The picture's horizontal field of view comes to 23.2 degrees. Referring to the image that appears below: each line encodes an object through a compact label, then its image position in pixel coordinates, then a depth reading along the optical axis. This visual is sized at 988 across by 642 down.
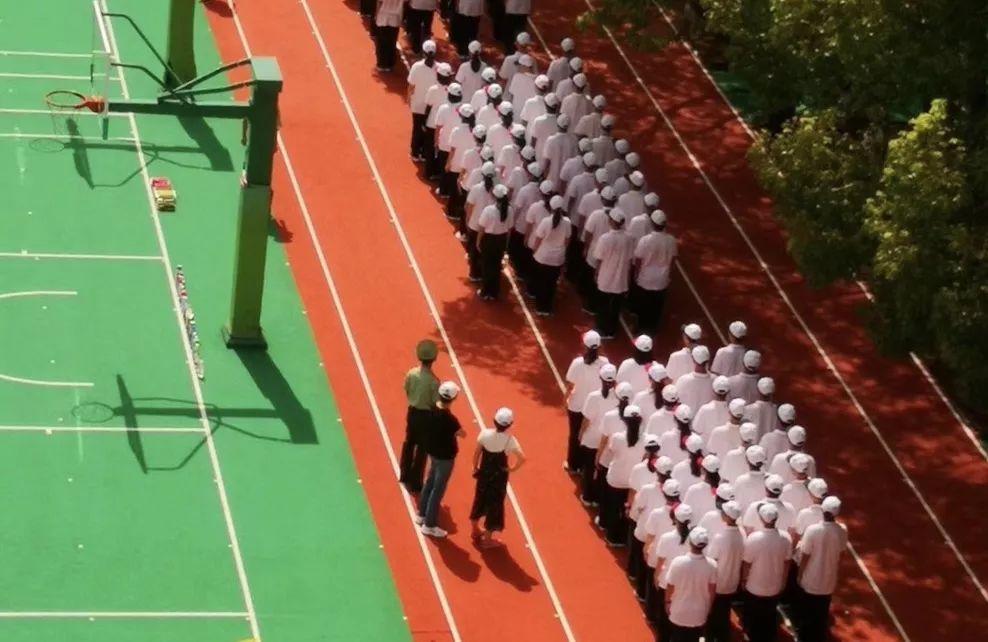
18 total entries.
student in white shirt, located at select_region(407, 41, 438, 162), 31.64
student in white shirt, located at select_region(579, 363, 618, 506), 25.52
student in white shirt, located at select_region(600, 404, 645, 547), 24.98
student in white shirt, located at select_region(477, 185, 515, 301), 29.08
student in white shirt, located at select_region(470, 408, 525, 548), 24.86
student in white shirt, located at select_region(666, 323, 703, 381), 26.61
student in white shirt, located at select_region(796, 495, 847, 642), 24.00
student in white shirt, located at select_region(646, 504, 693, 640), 23.38
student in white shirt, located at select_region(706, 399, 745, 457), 25.28
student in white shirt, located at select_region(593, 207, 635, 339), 28.89
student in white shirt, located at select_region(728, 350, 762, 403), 26.54
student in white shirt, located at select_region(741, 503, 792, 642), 23.77
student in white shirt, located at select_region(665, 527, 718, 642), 23.23
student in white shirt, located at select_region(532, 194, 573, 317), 29.06
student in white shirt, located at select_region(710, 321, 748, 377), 27.11
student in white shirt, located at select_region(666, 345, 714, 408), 26.12
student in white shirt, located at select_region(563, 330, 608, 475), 25.95
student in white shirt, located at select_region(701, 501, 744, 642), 23.58
